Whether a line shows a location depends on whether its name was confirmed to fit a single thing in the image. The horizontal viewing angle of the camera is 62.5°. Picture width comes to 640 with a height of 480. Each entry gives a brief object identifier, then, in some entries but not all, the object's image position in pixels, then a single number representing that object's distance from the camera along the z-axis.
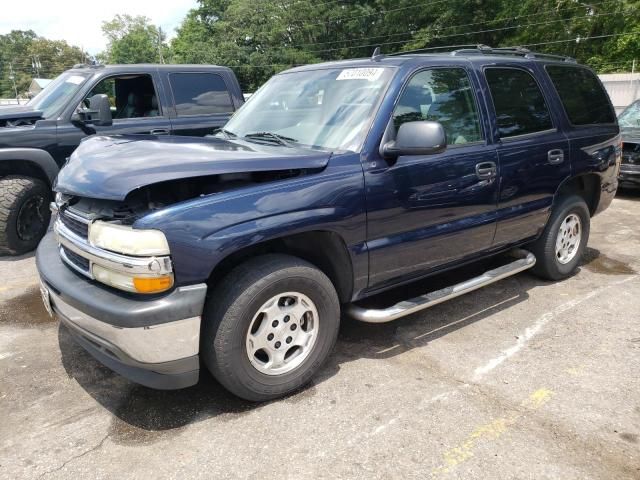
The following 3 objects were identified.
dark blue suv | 2.55
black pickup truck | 5.71
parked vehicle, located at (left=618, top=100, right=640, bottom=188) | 8.70
